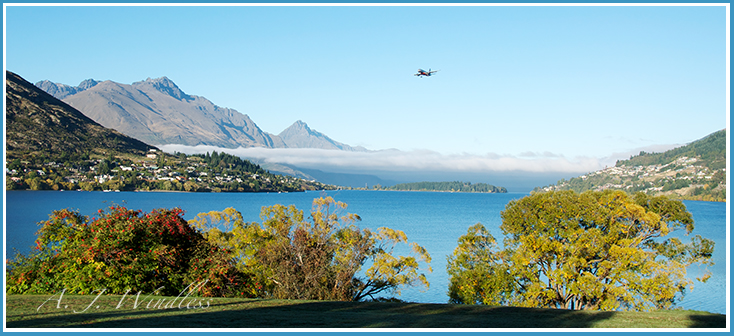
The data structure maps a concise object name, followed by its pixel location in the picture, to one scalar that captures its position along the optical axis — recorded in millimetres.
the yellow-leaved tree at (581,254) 22656
